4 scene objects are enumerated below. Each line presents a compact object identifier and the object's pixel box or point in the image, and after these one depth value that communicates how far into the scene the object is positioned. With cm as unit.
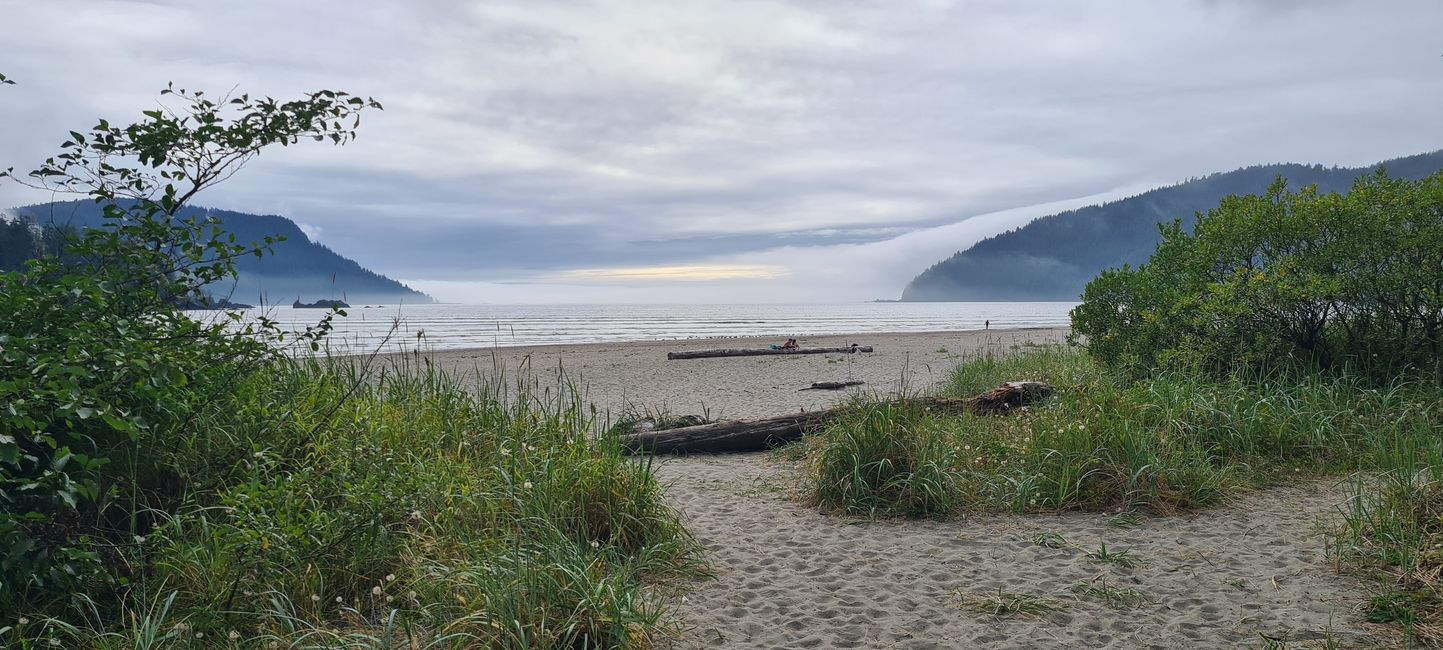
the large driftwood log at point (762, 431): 951
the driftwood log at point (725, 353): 2509
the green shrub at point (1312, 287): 890
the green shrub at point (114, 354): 387
